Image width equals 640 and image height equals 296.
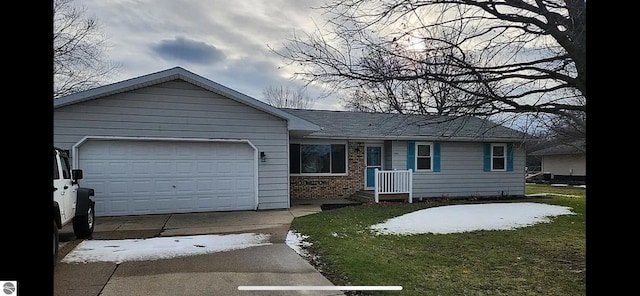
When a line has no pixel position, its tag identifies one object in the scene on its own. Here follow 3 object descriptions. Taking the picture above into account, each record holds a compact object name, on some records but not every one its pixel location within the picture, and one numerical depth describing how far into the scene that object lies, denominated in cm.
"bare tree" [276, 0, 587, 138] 479
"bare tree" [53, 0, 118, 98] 1654
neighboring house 2775
